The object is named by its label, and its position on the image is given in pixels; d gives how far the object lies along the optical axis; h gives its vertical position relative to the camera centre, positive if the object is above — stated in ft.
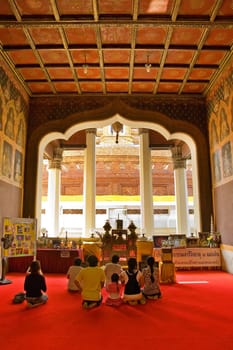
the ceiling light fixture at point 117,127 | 45.93 +15.68
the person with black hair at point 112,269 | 18.45 -2.33
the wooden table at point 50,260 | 28.73 -2.79
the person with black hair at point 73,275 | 19.74 -2.88
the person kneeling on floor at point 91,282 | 15.69 -2.68
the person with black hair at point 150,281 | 17.60 -2.95
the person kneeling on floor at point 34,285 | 16.37 -2.93
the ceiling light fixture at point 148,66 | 27.78 +14.86
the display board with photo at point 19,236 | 24.16 -0.45
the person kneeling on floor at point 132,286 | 16.58 -3.02
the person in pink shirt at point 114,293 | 16.40 -3.37
